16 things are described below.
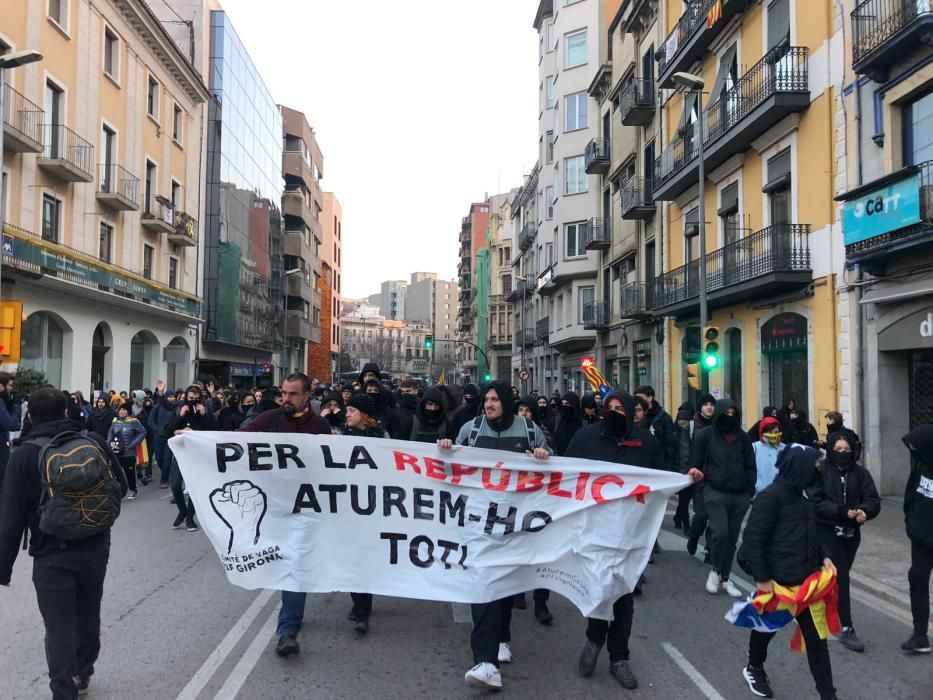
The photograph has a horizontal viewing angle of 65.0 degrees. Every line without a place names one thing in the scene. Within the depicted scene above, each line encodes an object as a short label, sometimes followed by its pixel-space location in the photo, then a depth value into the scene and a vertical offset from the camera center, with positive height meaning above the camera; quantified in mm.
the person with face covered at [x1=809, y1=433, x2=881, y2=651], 5379 -914
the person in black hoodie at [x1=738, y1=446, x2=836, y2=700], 4406 -993
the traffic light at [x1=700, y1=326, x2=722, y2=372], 15812 +702
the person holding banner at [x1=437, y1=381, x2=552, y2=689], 4699 -449
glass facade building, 36469 +9465
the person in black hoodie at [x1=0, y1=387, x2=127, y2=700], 3988 -977
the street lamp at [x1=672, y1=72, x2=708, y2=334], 16745 +4310
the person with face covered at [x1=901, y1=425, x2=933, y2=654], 5352 -1076
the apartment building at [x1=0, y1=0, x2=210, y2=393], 19938 +6095
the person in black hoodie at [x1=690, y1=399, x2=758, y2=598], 6961 -885
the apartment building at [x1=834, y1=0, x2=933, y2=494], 12367 +2804
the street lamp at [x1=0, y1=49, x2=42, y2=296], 14719 +6515
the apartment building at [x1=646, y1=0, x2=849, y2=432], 15492 +4725
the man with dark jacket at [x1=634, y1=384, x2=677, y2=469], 9438 -582
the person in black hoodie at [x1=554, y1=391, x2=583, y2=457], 9742 -513
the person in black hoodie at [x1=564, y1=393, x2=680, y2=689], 5578 -444
